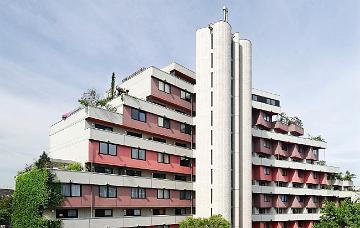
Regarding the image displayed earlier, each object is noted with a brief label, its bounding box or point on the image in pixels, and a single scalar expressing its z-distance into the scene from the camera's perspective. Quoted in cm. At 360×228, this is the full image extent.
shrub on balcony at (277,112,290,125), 8085
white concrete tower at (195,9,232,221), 5812
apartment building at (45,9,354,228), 4862
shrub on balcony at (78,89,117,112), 5372
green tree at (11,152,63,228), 4175
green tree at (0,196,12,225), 7028
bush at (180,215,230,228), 5200
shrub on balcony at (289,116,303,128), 8317
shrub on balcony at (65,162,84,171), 4632
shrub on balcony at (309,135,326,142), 8761
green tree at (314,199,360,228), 5953
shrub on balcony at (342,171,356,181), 9400
